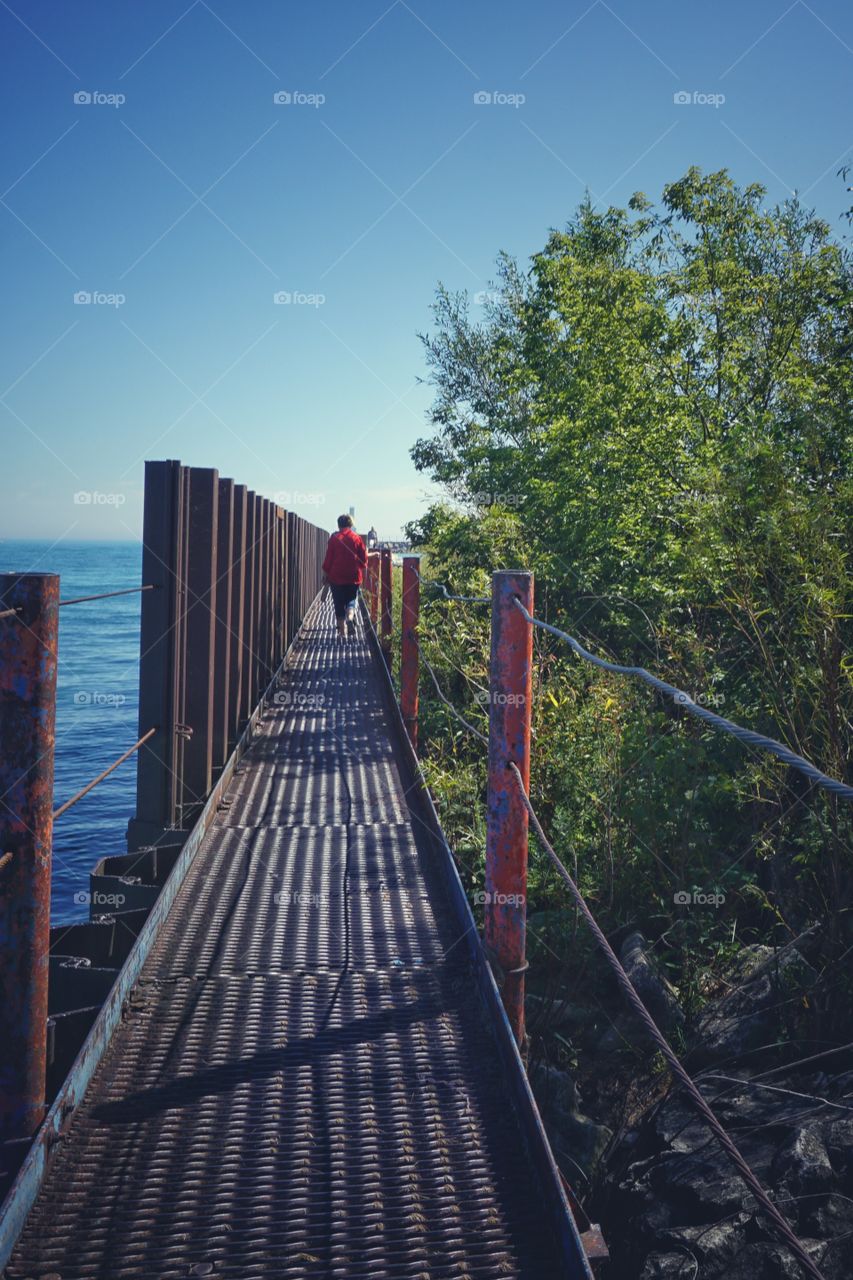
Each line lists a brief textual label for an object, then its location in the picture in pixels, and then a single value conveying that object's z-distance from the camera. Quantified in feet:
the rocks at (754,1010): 15.30
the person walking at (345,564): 43.15
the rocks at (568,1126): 13.79
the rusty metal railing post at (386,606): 38.11
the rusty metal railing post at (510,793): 9.94
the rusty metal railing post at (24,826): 7.07
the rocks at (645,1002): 16.52
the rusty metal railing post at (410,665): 22.50
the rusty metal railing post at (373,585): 48.60
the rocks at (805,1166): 11.33
